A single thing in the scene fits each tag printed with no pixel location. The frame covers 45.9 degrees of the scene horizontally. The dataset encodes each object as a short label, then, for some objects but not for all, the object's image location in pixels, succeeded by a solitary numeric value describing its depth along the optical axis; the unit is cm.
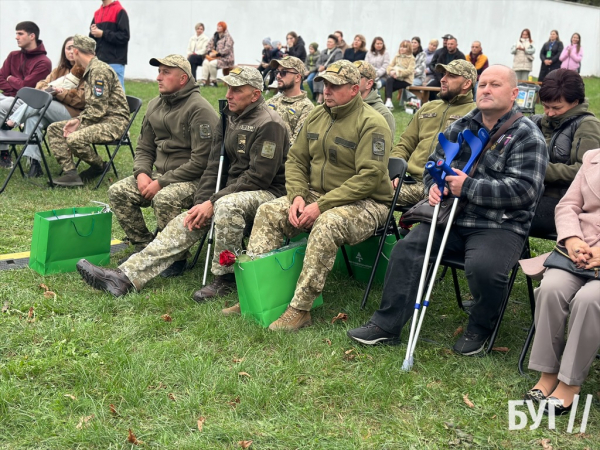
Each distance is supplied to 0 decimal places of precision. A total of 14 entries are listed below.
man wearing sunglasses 645
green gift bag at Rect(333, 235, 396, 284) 506
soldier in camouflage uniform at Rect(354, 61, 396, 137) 608
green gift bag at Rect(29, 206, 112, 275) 518
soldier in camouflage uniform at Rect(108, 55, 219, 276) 541
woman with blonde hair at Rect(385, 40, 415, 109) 1605
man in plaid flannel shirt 391
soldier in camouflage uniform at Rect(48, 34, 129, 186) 770
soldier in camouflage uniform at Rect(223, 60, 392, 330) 439
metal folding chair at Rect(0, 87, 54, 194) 754
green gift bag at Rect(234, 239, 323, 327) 434
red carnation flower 433
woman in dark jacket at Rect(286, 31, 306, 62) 1851
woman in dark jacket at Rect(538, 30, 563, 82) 1914
